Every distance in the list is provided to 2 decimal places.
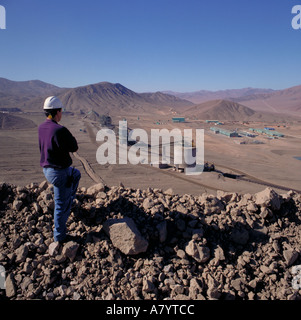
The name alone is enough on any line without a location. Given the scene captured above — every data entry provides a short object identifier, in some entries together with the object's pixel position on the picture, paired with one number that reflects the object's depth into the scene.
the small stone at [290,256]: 2.91
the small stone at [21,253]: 2.69
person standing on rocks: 2.61
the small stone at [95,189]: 3.78
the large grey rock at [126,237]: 2.84
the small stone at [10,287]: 2.42
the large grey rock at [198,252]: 2.87
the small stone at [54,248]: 2.77
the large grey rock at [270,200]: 3.49
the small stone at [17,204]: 3.29
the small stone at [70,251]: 2.74
